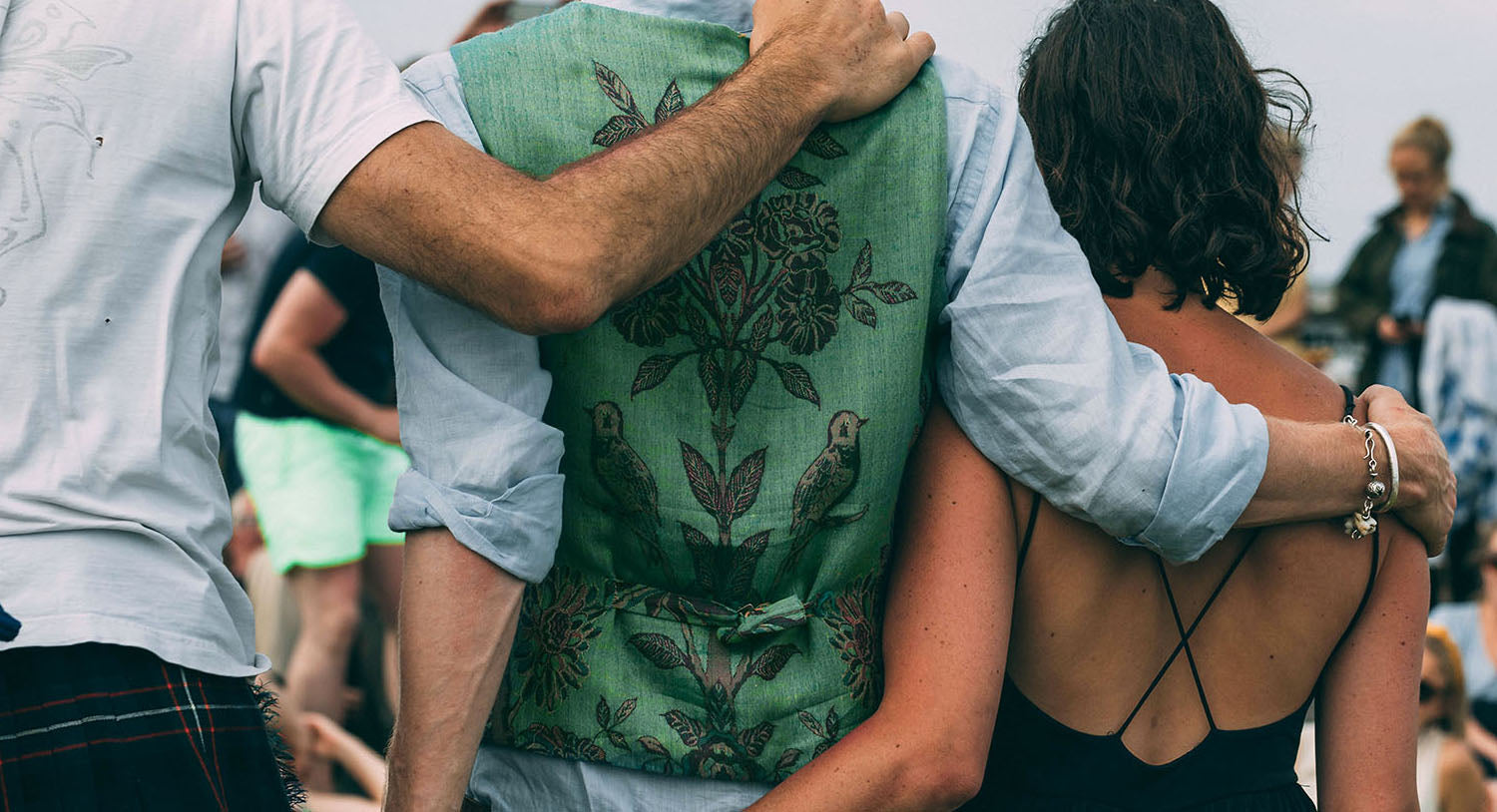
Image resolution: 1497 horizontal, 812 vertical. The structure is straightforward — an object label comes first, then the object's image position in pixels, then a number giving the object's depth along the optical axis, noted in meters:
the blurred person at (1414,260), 6.25
